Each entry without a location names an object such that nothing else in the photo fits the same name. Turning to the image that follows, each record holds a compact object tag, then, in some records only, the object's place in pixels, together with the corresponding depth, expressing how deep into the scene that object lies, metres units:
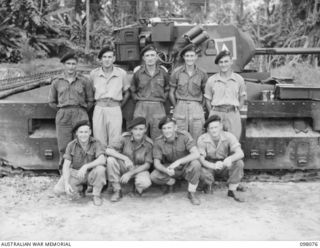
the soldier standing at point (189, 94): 5.62
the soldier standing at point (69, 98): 5.61
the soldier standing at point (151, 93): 5.69
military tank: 5.91
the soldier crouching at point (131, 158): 5.29
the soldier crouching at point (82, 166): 5.22
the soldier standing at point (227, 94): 5.55
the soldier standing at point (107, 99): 5.61
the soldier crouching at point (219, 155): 5.27
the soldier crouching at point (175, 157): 5.24
